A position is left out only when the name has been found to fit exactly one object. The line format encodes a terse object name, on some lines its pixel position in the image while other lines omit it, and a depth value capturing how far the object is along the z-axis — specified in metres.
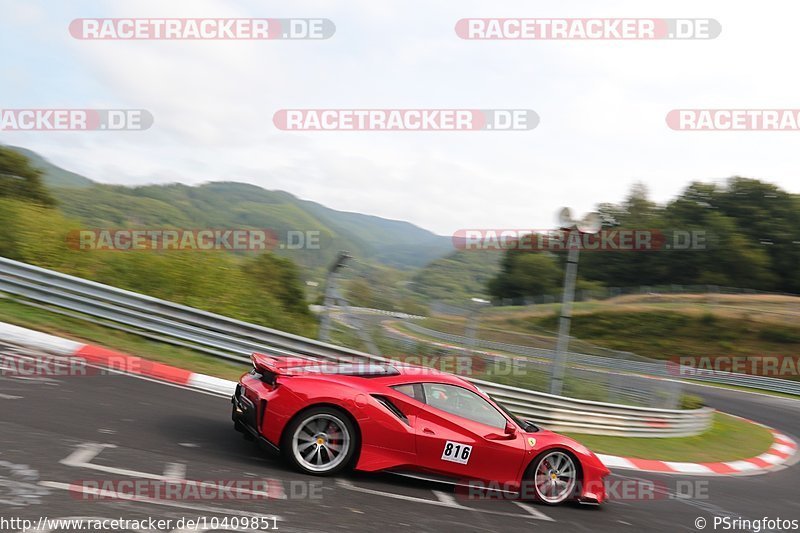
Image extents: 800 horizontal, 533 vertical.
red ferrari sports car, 5.81
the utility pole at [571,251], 11.08
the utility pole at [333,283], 9.85
